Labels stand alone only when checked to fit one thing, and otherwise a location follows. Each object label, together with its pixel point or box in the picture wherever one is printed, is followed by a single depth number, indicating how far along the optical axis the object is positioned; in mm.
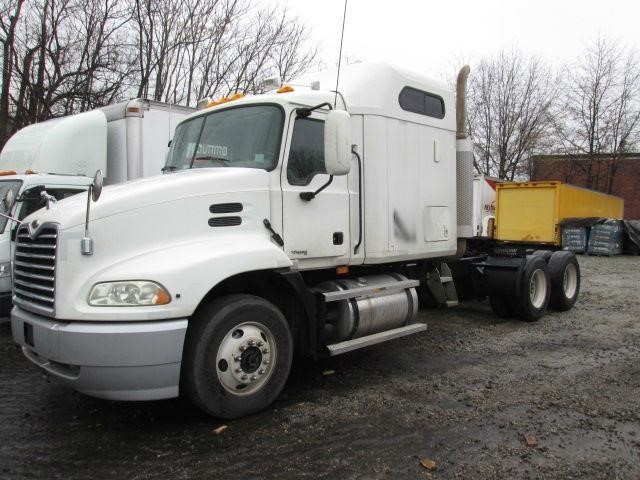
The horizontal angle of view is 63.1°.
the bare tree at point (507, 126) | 32531
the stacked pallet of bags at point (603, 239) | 20719
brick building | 33469
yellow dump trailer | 12609
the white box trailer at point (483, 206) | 8789
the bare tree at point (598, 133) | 31766
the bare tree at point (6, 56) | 17266
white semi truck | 3670
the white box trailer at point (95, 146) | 8211
